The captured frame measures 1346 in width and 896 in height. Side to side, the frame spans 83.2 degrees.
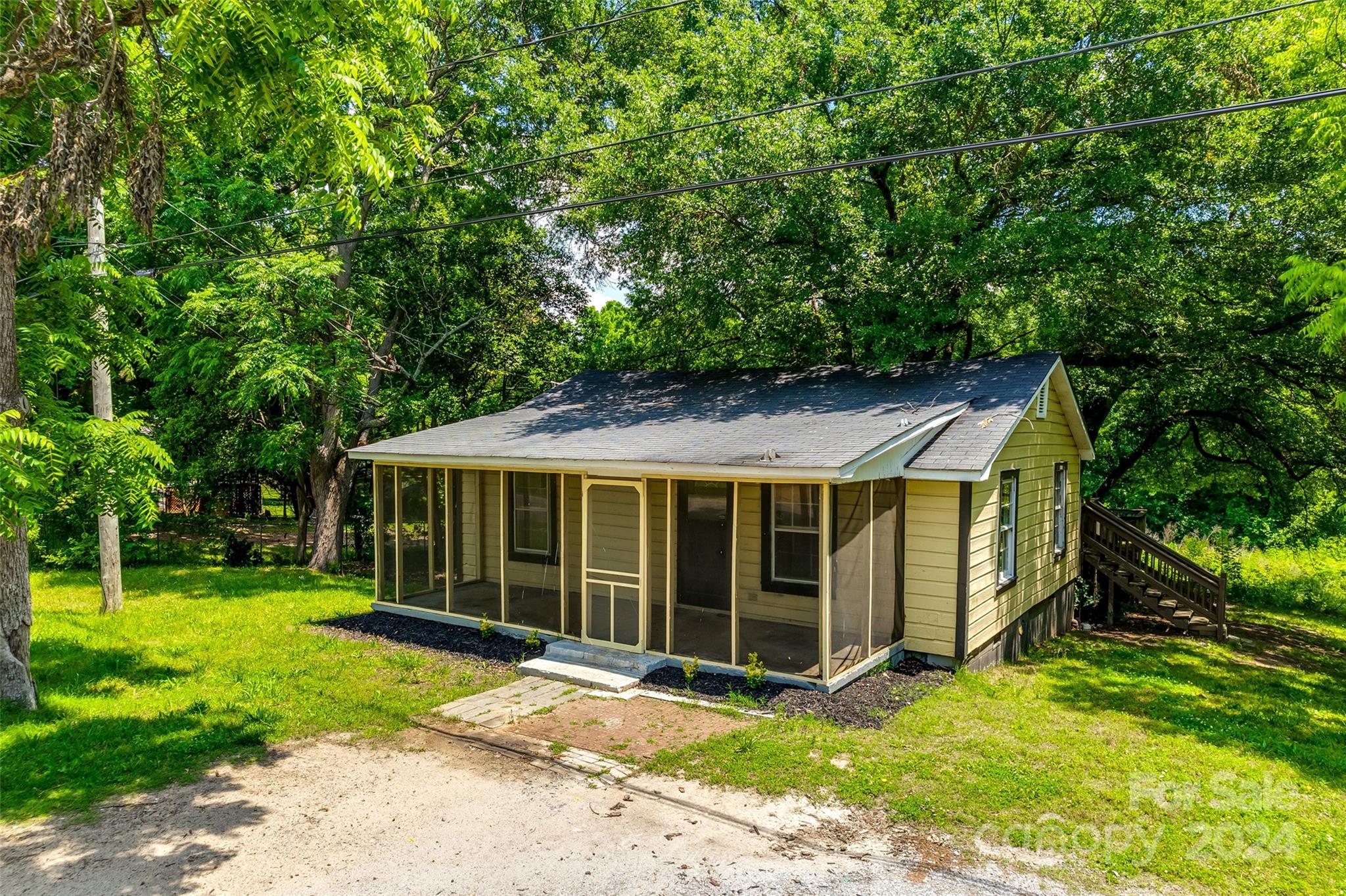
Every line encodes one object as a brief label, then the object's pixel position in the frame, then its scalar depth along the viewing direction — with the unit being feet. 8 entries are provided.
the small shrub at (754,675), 26.27
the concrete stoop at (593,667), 27.55
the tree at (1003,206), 40.04
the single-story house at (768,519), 27.14
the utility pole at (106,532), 34.12
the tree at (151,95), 17.21
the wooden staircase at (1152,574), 39.88
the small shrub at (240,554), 55.36
